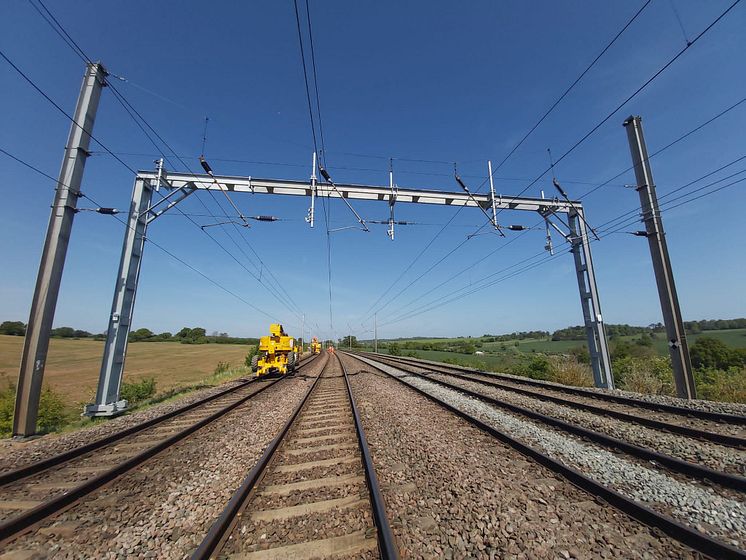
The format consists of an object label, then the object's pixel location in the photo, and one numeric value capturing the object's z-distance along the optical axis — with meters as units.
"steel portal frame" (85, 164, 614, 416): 10.23
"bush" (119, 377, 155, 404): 14.61
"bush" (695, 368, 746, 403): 10.41
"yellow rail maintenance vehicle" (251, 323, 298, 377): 19.06
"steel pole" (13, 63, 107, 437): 7.78
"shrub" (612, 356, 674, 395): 12.91
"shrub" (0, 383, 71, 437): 8.83
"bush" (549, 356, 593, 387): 15.51
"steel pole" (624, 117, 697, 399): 10.31
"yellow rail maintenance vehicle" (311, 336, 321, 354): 62.26
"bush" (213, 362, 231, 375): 29.03
